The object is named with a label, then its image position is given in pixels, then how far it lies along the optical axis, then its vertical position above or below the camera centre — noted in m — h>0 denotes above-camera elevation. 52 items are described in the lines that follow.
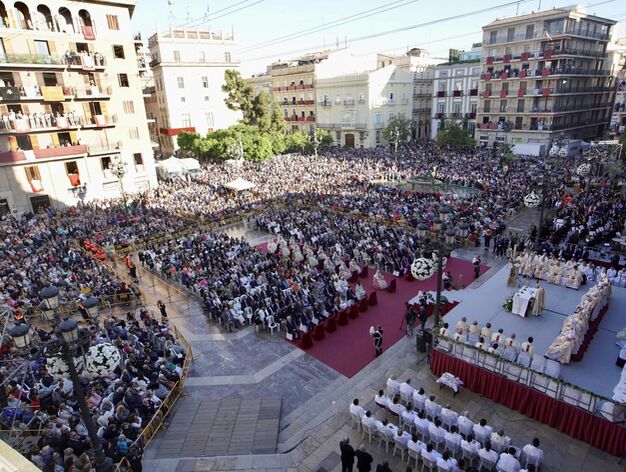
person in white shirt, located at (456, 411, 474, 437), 9.89 -7.56
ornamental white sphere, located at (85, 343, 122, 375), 8.83 -5.05
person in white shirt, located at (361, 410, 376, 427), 10.13 -7.52
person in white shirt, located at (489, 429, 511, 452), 9.35 -7.57
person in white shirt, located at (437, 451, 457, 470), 8.74 -7.50
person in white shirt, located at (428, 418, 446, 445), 9.77 -7.62
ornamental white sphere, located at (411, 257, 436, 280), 12.98 -4.94
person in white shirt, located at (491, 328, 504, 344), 12.00 -6.74
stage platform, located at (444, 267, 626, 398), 11.21 -7.27
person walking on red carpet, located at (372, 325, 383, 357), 14.04 -7.75
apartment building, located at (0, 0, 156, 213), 31.06 +1.88
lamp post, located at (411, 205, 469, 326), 11.42 -3.79
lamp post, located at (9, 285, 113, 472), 7.47 -4.02
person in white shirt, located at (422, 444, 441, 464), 9.05 -7.56
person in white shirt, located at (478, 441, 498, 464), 8.98 -7.54
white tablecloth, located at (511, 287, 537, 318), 13.92 -6.54
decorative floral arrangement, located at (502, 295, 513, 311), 14.67 -7.06
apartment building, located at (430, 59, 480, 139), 59.16 +2.21
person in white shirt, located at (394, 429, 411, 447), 9.66 -7.62
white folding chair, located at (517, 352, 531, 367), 11.42 -7.00
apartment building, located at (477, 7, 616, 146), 47.25 +3.80
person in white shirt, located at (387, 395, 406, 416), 10.57 -7.64
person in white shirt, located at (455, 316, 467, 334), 12.79 -6.76
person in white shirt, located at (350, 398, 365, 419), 10.40 -7.46
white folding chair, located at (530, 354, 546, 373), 11.24 -7.04
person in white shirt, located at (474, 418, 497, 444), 9.60 -7.51
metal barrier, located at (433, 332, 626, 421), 9.84 -7.07
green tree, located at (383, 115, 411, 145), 57.11 -2.55
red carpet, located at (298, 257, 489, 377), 14.18 -8.36
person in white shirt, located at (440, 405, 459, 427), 10.20 -7.58
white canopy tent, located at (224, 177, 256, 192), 33.56 -5.51
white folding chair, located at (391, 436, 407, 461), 9.71 -7.90
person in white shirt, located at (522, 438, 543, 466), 9.00 -7.57
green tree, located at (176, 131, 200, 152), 50.12 -2.43
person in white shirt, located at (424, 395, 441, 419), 10.45 -7.53
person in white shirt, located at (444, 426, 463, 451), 9.55 -7.60
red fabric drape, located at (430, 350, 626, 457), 9.66 -7.74
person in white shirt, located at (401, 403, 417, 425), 10.15 -7.53
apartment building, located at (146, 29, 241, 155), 52.41 +5.03
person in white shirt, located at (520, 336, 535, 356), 11.55 -6.71
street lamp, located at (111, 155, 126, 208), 28.00 -3.32
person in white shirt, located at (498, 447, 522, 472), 8.73 -7.53
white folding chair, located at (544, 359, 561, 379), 11.04 -7.05
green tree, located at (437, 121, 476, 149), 50.44 -3.48
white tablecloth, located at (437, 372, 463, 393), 11.79 -7.80
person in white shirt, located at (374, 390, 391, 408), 10.95 -7.64
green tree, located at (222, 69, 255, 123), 51.25 +3.21
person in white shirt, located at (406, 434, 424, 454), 9.34 -7.58
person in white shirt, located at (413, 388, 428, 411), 10.80 -7.53
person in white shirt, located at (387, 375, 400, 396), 11.57 -7.67
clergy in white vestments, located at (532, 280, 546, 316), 13.91 -6.60
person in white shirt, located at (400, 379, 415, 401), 11.20 -7.56
